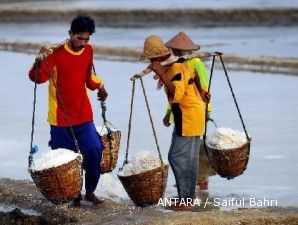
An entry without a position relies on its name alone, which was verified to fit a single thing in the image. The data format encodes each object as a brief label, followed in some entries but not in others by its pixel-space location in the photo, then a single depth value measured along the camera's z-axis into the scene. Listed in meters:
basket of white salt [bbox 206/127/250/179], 14.58
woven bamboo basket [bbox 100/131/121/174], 15.06
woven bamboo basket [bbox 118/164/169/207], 13.41
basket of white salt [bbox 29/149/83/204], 12.97
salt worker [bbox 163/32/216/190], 14.21
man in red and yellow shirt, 13.56
